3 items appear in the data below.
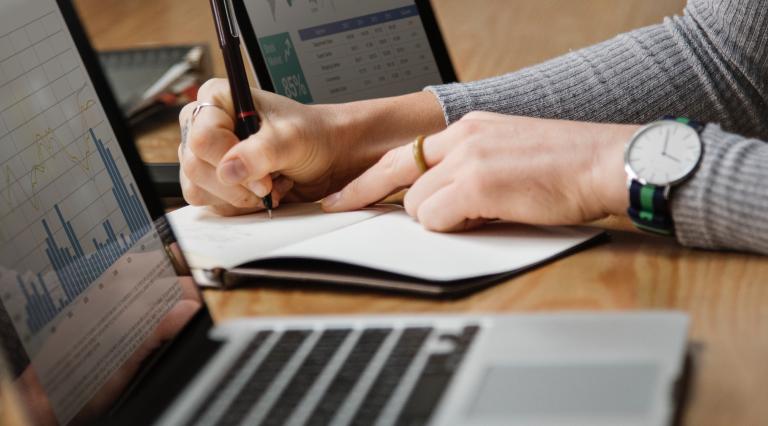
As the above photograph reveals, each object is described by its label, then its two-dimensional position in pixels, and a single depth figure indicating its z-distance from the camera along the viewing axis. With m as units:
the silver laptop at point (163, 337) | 0.63
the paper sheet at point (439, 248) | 0.77
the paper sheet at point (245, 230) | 0.82
